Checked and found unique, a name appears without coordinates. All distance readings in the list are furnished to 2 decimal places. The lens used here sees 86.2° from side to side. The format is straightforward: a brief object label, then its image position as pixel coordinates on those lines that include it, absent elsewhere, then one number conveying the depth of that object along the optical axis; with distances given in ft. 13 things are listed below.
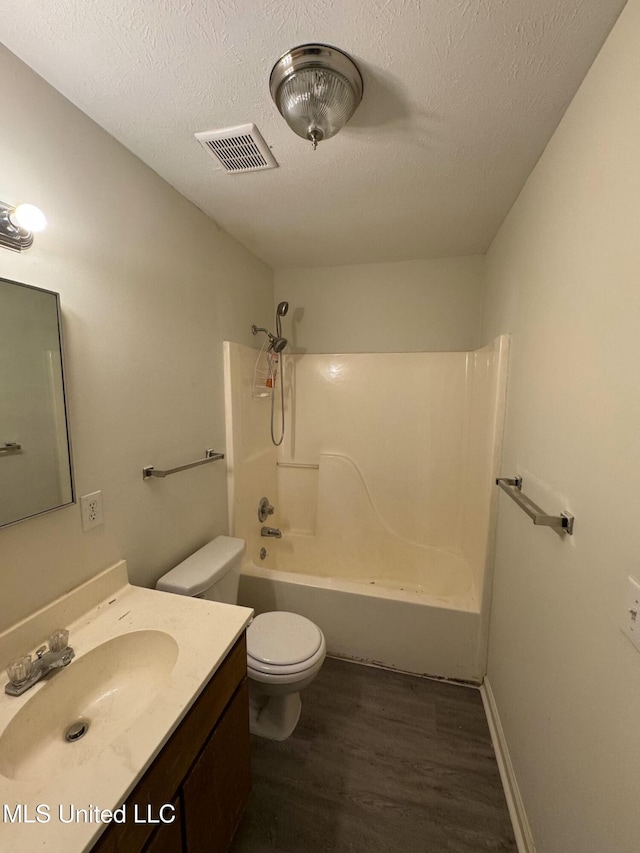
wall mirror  2.93
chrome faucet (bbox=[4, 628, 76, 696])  2.73
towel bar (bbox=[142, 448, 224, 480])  4.46
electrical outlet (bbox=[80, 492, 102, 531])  3.66
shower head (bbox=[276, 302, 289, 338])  7.48
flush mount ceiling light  2.85
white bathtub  5.89
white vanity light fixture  2.83
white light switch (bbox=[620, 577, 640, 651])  2.17
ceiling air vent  3.73
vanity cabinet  2.25
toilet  4.62
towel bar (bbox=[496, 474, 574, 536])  3.13
